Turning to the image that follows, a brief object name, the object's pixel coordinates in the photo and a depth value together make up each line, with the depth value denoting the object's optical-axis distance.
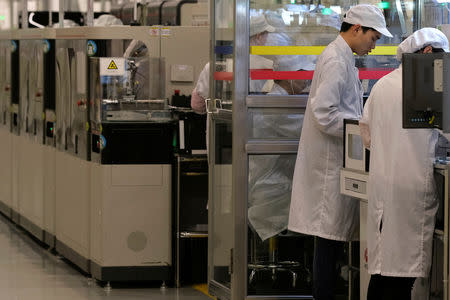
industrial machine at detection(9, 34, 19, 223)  13.80
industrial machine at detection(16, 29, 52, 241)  12.18
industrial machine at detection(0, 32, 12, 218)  14.33
